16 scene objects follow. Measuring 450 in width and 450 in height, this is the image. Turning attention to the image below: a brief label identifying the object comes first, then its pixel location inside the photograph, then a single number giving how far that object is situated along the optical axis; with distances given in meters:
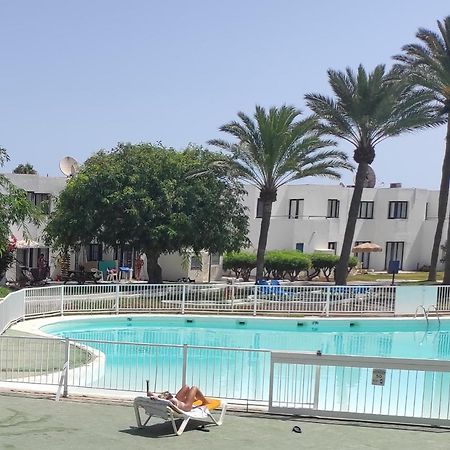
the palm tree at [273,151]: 30.88
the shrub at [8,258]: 29.59
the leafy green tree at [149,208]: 30.31
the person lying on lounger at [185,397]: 8.99
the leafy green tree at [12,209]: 22.02
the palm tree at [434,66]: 33.09
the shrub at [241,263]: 39.22
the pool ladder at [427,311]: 25.05
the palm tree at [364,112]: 30.52
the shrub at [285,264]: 38.59
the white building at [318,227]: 36.03
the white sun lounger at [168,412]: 8.78
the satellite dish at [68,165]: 40.97
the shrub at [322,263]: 40.31
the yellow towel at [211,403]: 9.39
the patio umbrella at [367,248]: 43.28
